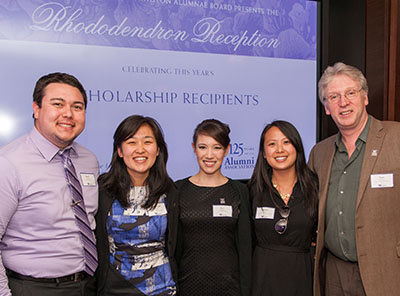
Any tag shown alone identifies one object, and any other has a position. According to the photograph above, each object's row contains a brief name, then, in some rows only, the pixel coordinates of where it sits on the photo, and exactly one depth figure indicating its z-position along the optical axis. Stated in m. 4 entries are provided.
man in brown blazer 1.99
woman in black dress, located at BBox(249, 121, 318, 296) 2.17
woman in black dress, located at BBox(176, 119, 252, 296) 2.16
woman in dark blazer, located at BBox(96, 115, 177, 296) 1.95
